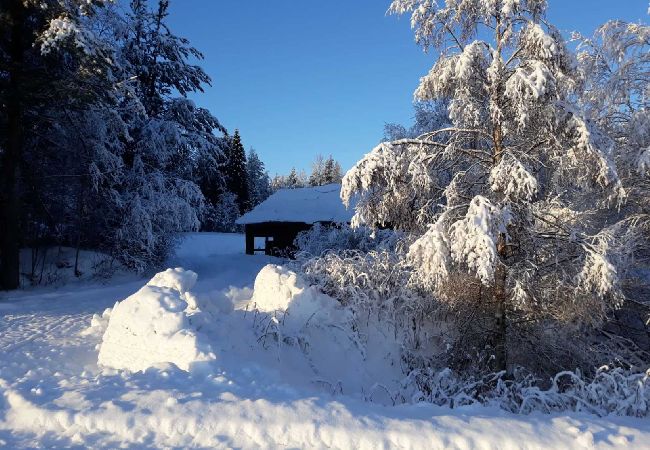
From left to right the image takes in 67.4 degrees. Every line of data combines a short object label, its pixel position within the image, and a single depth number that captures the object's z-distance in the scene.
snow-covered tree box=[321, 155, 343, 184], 65.50
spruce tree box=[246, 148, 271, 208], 54.33
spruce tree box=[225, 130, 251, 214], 46.47
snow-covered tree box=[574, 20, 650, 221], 9.70
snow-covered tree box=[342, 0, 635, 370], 6.81
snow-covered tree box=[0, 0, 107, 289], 11.56
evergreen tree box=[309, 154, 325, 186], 68.71
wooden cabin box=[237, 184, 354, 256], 23.50
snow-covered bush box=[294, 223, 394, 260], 16.30
